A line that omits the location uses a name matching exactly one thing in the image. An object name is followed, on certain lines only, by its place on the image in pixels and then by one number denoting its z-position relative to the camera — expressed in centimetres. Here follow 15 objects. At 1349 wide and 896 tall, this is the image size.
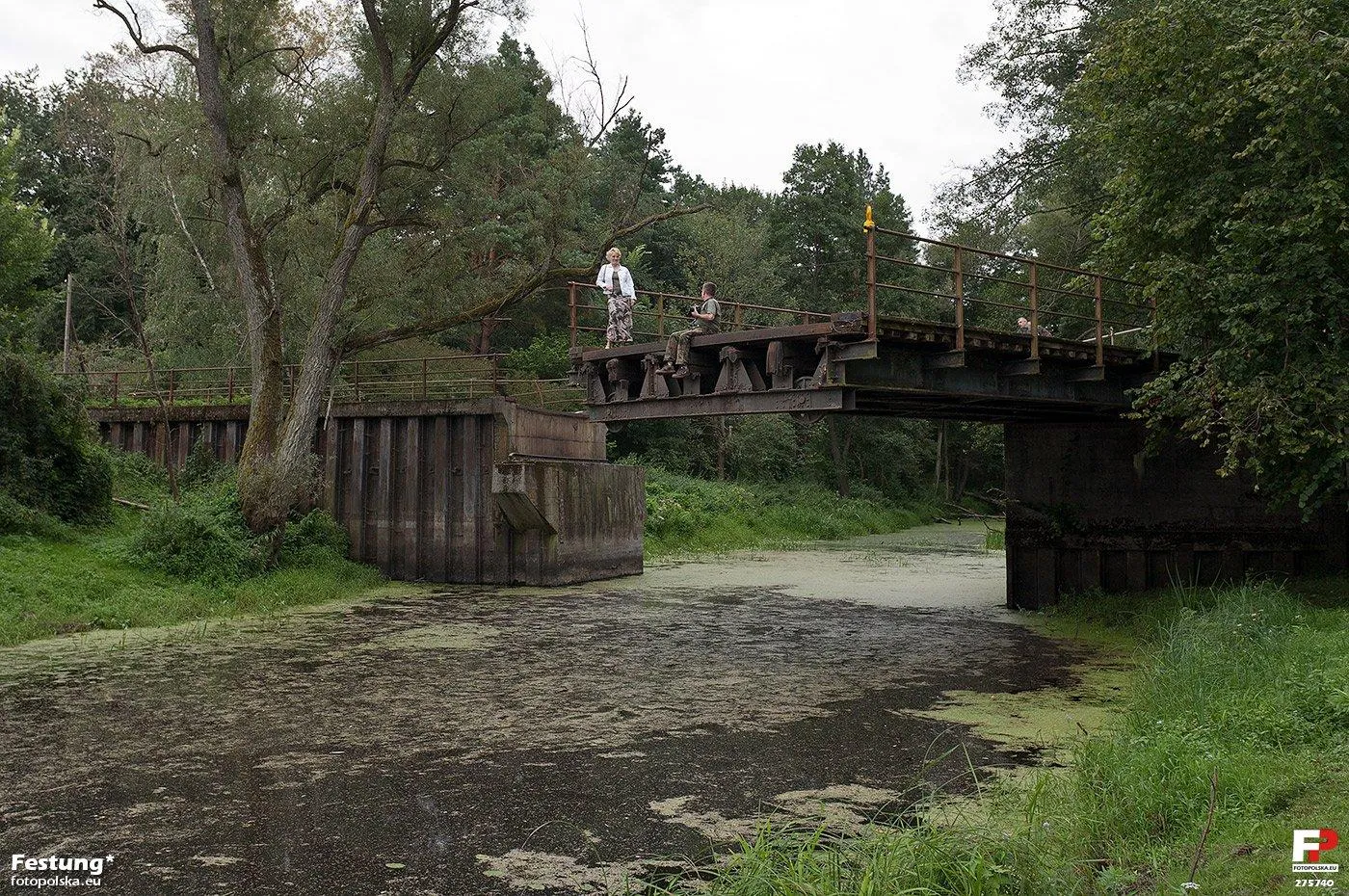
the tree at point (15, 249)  3008
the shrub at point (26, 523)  1923
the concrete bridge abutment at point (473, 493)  2345
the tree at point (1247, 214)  1220
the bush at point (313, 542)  2231
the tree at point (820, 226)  5459
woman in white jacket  1627
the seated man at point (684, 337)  1530
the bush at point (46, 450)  2069
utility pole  3774
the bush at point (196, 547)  1980
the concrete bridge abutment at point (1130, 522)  1675
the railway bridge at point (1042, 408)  1446
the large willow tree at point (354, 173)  2236
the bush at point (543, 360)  4038
